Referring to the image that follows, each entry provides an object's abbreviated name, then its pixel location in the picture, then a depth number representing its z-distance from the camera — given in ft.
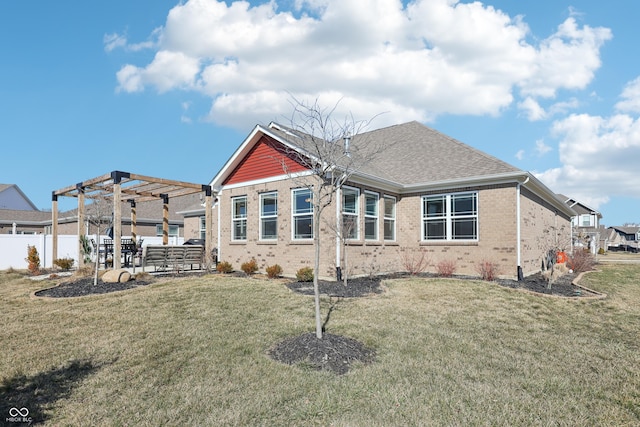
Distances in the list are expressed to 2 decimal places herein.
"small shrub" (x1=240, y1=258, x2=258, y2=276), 45.70
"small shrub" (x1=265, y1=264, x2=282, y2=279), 42.24
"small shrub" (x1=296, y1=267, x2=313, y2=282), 38.55
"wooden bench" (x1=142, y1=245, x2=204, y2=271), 43.73
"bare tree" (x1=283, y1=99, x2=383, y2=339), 18.58
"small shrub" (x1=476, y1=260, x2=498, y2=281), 41.76
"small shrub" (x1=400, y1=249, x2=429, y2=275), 48.24
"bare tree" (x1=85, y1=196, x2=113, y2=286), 57.47
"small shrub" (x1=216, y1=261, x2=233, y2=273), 46.59
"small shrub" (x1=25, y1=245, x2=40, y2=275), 53.42
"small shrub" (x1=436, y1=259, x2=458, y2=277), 45.34
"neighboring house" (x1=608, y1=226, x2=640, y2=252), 225.35
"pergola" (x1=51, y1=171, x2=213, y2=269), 41.39
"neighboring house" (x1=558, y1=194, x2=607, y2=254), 101.12
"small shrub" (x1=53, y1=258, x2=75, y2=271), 52.85
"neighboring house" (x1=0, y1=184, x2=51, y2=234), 105.09
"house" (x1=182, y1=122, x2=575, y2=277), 42.39
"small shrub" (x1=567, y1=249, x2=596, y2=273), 57.98
